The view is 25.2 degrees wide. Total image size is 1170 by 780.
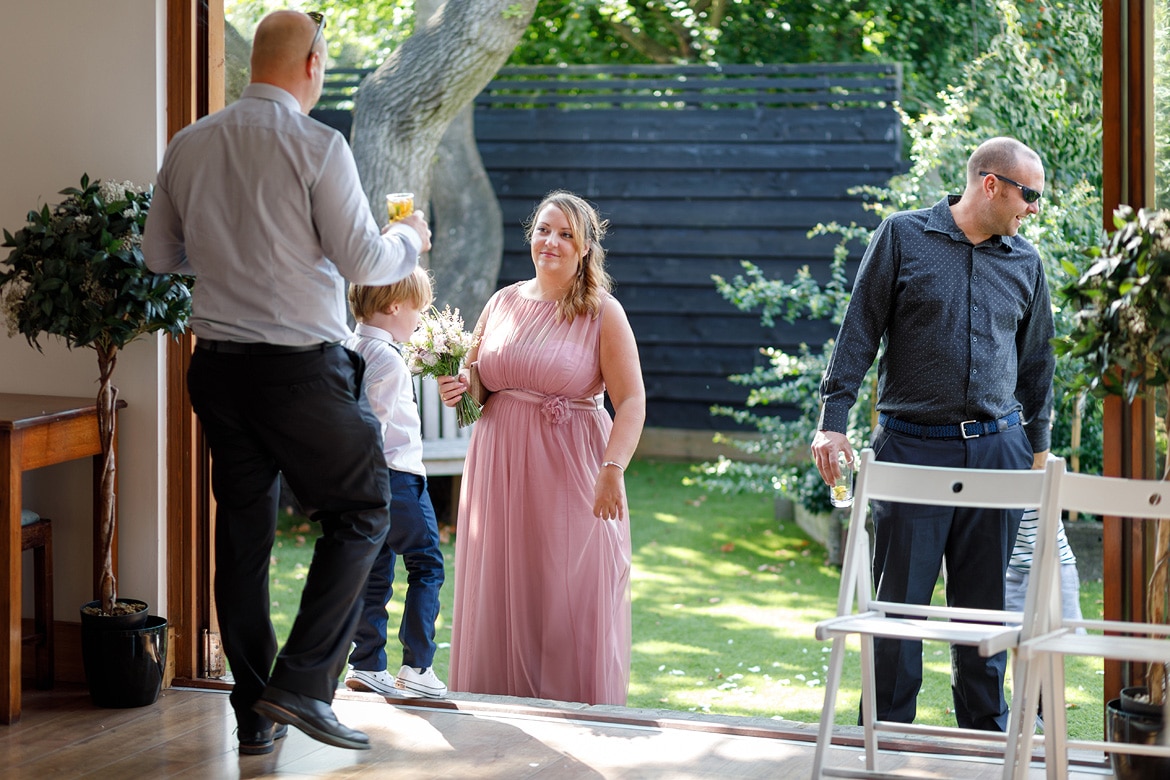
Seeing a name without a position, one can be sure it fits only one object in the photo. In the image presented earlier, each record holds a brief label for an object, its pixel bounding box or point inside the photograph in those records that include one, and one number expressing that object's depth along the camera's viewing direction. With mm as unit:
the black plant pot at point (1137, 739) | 5864
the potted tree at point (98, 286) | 7187
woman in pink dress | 7766
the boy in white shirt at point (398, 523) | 7781
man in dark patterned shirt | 7320
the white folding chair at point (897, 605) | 5871
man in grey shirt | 6083
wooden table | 7066
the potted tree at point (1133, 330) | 5690
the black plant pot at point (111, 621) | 7475
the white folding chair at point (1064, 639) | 5554
